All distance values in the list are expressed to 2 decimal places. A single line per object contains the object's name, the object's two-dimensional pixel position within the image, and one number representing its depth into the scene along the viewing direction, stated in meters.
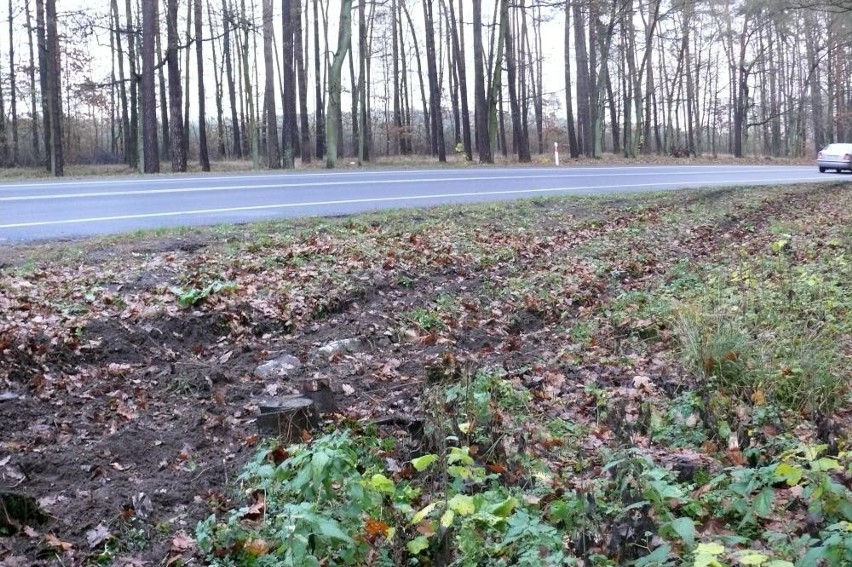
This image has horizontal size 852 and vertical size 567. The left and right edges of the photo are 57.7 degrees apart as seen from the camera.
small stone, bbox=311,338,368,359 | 6.47
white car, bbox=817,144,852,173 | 26.67
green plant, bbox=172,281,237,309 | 7.05
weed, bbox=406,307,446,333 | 7.28
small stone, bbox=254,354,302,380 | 6.03
